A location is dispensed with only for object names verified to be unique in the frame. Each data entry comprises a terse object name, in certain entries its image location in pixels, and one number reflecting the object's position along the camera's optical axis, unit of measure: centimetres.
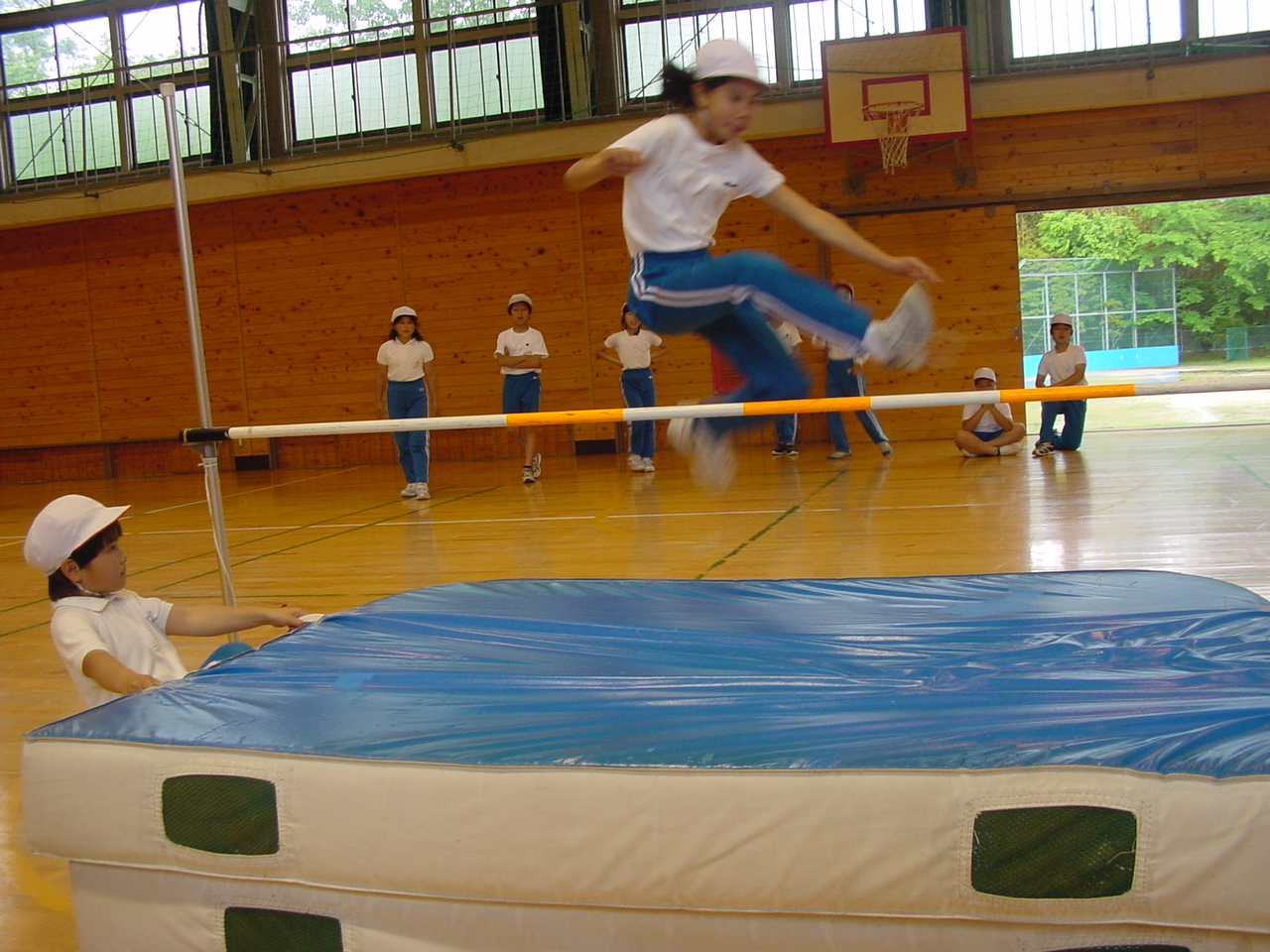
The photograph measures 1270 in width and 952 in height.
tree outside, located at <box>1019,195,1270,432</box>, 1648
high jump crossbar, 244
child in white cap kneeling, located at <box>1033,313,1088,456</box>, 789
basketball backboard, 853
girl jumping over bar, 251
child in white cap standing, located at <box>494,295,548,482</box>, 785
